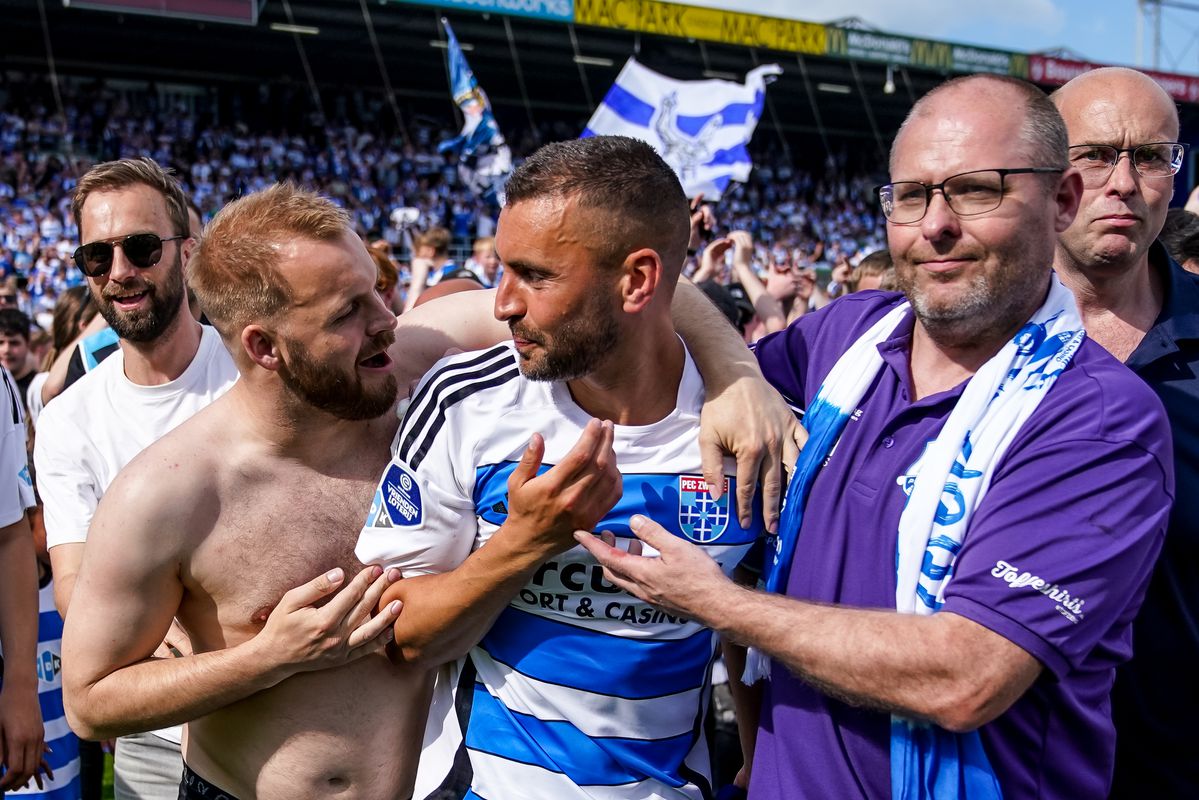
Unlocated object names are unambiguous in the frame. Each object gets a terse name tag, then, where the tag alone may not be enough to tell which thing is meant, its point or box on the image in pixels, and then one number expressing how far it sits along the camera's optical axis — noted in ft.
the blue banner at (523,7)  74.74
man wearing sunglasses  10.33
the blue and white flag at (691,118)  25.62
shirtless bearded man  7.40
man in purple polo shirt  5.77
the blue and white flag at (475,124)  37.40
